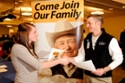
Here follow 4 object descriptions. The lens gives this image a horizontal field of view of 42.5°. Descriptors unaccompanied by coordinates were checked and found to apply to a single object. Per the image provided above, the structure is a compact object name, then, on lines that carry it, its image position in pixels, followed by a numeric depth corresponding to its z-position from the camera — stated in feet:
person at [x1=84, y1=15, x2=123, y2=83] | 6.00
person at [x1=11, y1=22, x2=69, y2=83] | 4.98
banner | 8.36
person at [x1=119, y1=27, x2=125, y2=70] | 19.00
